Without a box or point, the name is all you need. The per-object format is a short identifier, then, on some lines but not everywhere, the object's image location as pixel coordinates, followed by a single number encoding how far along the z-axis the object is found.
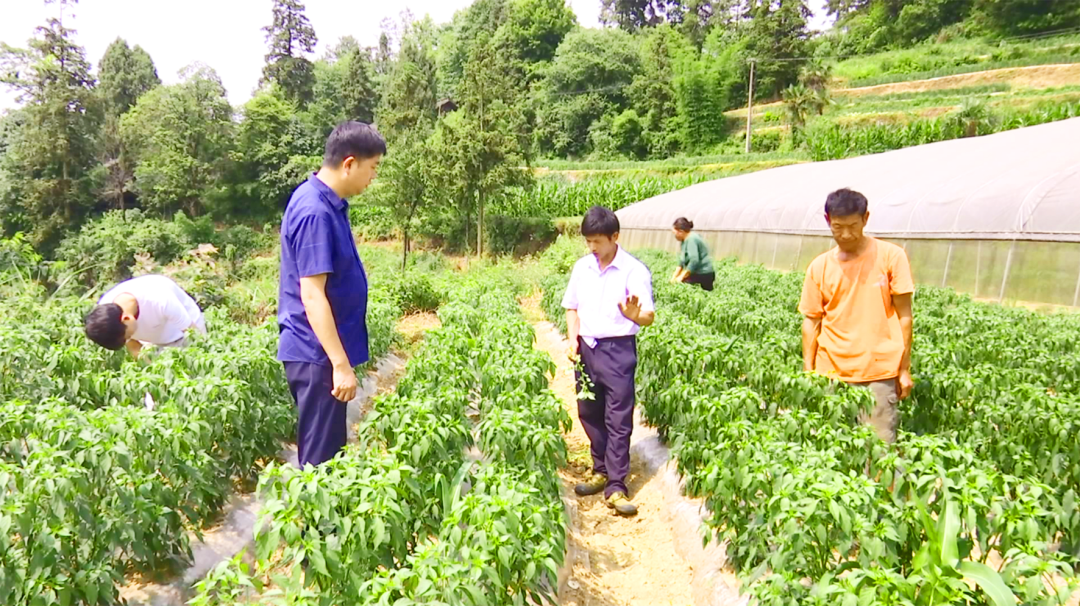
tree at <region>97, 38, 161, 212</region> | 36.81
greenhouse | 8.39
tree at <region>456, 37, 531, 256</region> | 25.25
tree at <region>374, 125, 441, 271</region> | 26.38
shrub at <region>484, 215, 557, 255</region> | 28.97
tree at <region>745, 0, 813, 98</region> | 52.44
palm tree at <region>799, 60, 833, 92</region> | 45.16
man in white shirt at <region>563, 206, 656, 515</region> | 4.29
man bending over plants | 3.89
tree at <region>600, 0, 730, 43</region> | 77.81
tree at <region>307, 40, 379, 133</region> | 55.72
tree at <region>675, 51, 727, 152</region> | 48.19
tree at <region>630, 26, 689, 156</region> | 49.16
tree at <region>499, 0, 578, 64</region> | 68.75
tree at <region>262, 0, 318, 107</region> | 57.62
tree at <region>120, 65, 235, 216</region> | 37.38
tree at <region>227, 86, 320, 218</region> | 39.34
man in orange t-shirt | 3.61
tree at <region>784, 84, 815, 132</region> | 42.25
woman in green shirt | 8.89
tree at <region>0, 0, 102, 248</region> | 33.00
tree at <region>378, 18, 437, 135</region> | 34.62
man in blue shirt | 3.01
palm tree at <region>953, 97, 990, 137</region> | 30.23
